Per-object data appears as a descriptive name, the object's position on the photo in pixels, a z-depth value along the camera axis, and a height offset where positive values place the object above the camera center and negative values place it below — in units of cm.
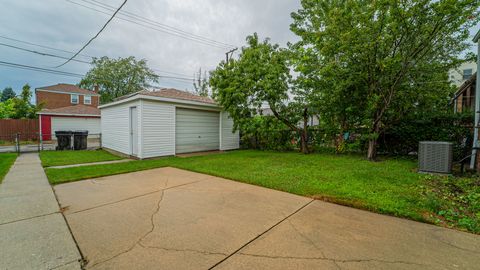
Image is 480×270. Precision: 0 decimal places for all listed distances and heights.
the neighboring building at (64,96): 2350 +370
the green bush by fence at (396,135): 688 -17
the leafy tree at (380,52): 572 +254
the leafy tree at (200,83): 2706 +606
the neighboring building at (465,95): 958 +204
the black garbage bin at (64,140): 1081 -64
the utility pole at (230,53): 1671 +624
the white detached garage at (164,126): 822 +12
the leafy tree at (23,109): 1958 +176
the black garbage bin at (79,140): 1105 -64
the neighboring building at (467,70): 1712 +518
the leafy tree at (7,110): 1950 +161
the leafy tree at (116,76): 2739 +693
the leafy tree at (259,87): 860 +181
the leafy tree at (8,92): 4758 +824
